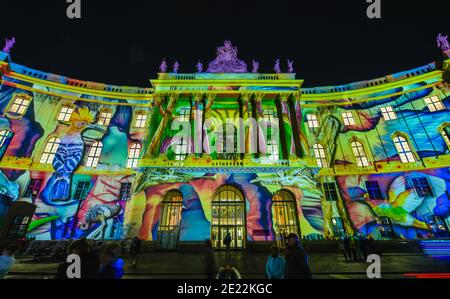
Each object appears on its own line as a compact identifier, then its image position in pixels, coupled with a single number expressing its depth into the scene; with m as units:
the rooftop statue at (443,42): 20.33
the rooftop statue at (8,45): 19.71
